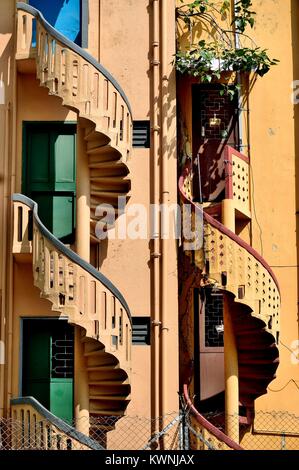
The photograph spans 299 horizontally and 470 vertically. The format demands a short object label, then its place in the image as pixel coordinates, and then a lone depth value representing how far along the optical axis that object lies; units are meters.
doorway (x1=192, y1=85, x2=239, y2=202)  14.37
